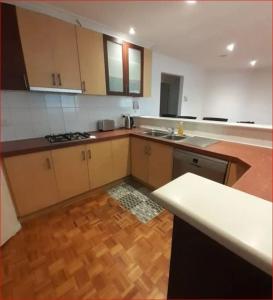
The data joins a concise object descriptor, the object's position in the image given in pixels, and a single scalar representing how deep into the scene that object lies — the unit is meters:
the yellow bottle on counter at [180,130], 2.21
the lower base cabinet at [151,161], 1.94
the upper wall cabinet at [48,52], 1.56
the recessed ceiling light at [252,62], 3.89
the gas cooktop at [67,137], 1.88
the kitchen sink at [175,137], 2.08
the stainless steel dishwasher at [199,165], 1.44
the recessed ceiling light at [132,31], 2.29
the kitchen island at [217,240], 0.34
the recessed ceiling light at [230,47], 2.88
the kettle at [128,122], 2.73
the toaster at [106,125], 2.46
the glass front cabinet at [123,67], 2.15
